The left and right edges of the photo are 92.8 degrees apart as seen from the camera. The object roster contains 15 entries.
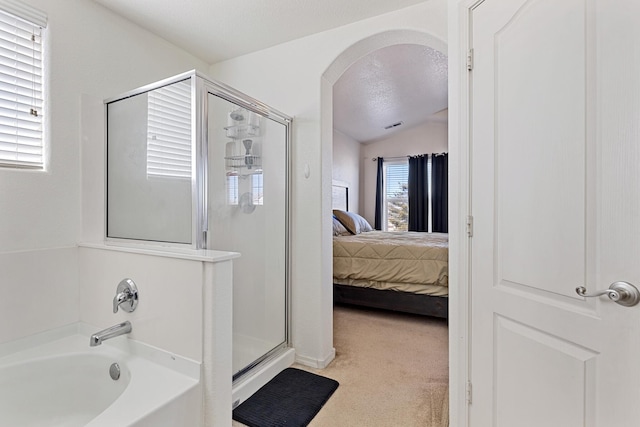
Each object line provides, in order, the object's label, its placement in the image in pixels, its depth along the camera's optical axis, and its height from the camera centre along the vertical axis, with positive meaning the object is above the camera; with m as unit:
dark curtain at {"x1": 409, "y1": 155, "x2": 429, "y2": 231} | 6.11 +0.38
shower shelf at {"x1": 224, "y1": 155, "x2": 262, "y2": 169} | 1.93 +0.34
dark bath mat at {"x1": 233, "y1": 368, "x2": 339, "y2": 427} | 1.65 -1.12
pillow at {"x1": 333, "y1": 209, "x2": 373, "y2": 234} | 4.36 -0.12
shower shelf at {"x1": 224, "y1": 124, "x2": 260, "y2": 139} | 1.93 +0.54
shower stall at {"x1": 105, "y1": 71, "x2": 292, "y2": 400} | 1.68 +0.17
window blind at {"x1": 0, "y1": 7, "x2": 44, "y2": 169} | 1.55 +0.63
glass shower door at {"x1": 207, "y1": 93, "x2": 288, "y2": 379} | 1.83 -0.02
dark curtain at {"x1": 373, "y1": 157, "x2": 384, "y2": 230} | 6.52 +0.41
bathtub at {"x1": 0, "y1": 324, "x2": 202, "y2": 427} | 1.27 -0.77
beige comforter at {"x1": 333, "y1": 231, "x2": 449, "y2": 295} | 3.04 -0.54
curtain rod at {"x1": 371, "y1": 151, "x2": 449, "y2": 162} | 6.05 +1.18
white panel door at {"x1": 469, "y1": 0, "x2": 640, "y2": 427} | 0.86 +0.01
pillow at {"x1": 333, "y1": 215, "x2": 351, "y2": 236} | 4.06 -0.22
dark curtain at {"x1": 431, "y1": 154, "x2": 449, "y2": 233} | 5.88 +0.38
